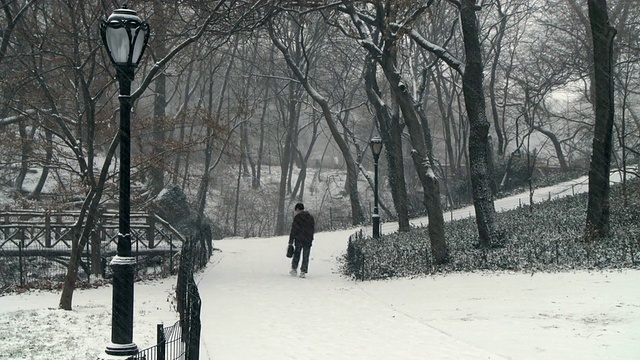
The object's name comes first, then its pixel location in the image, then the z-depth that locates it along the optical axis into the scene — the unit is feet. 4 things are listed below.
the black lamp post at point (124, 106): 22.36
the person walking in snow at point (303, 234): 56.65
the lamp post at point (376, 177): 79.51
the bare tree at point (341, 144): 106.32
